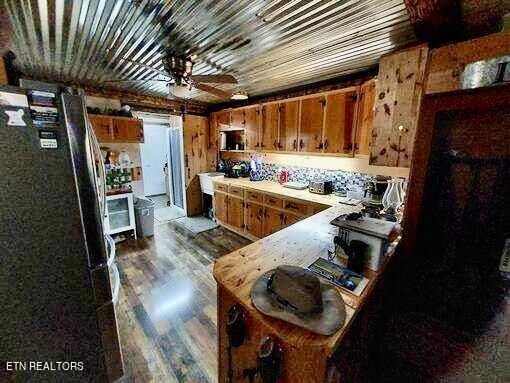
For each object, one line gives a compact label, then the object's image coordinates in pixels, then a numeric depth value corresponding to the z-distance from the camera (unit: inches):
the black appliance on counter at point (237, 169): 175.8
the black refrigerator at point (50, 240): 38.6
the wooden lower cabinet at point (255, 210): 118.4
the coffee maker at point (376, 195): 85.6
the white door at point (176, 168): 188.5
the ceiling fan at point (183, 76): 82.8
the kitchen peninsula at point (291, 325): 31.9
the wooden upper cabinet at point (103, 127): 133.0
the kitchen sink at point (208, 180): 181.3
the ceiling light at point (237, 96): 108.8
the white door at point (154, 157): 249.0
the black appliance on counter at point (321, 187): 123.3
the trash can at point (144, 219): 148.2
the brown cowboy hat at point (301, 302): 32.8
